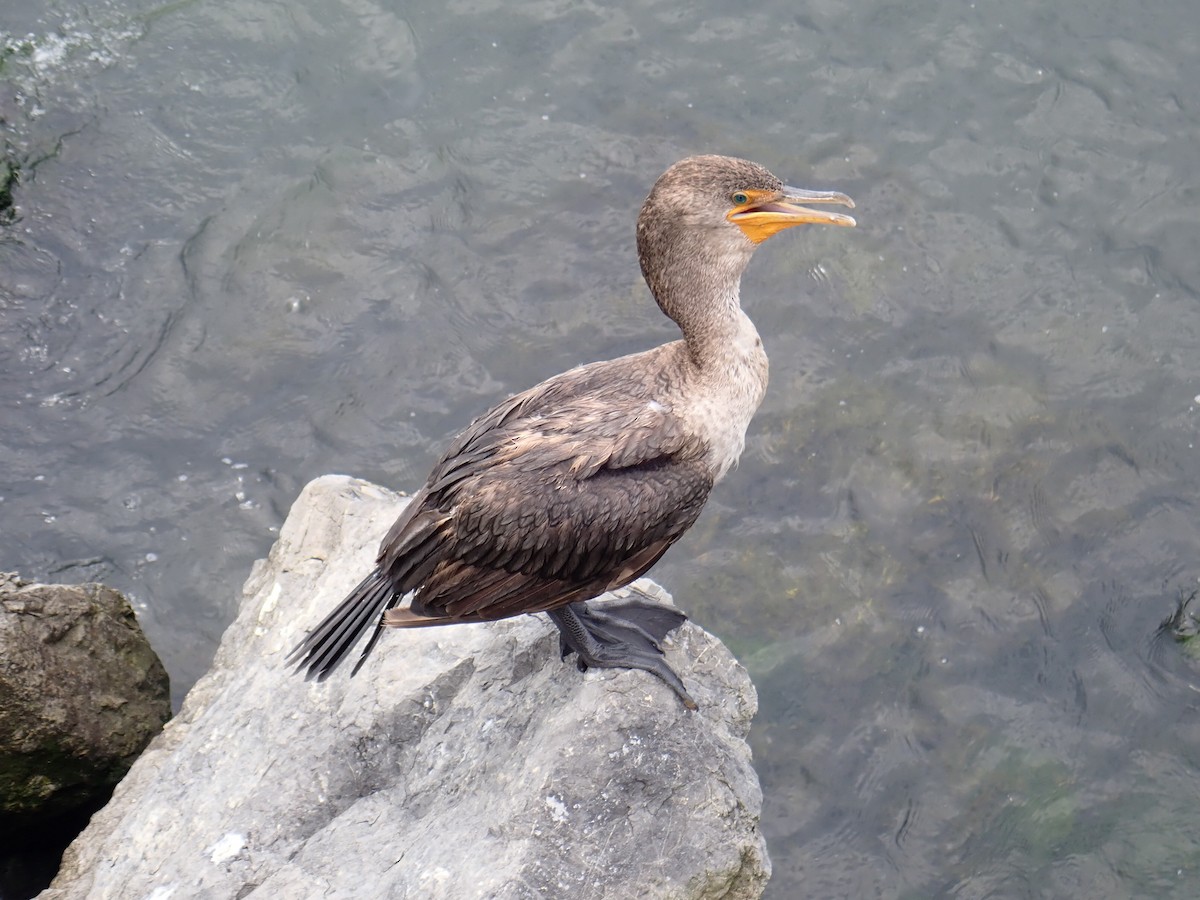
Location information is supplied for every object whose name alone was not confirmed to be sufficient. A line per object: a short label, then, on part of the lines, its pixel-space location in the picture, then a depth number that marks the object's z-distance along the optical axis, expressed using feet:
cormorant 14.19
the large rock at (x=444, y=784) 13.61
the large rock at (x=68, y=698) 15.93
